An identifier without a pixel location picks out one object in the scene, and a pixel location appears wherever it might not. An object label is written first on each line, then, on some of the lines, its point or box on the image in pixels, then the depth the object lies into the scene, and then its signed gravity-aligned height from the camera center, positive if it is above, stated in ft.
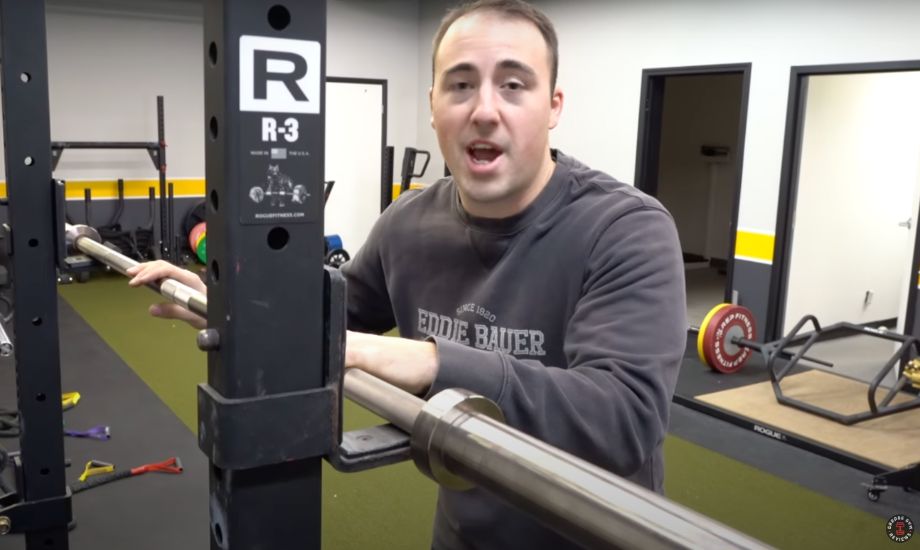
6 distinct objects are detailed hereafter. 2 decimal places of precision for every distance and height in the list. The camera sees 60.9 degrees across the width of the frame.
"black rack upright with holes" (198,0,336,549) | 2.00 -0.29
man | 3.22 -0.57
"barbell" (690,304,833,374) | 17.89 -3.66
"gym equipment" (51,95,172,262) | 25.47 -0.09
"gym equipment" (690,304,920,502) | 12.19 -3.80
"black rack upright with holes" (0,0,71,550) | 6.76 -1.18
